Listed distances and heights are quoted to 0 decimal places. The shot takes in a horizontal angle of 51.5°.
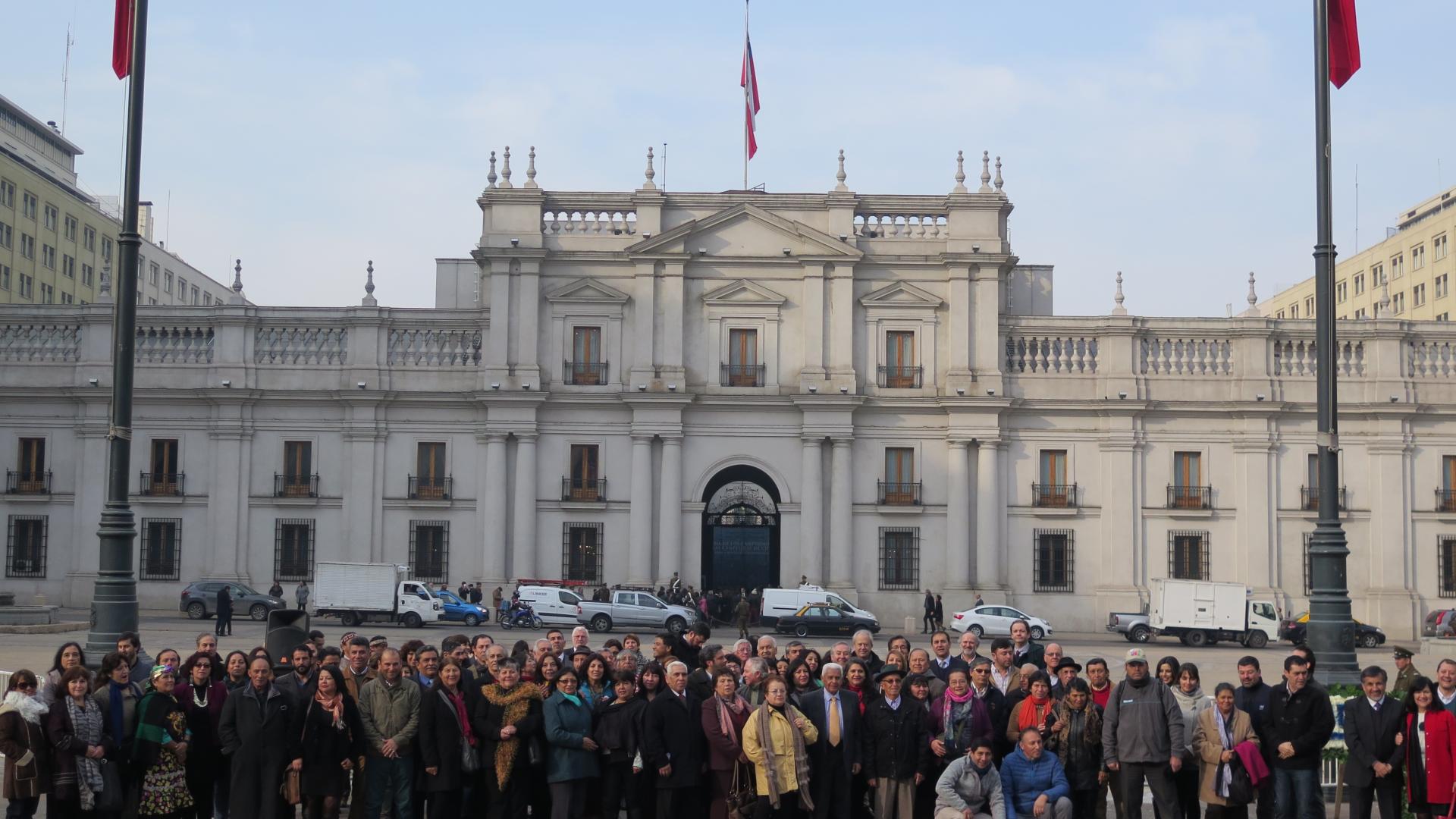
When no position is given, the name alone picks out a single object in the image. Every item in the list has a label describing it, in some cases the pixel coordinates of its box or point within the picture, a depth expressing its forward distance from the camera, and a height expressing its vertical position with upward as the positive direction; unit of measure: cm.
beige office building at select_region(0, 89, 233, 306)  7300 +1456
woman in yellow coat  1270 -197
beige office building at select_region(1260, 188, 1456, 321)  8031 +1415
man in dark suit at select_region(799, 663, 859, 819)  1318 -200
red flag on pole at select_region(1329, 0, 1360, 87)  1861 +584
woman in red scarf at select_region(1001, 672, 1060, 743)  1332 -172
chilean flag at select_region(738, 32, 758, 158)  4988 +1391
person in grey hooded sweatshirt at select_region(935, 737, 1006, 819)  1233 -223
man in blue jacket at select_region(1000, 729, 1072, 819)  1255 -222
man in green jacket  1284 -187
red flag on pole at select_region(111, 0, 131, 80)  1978 +606
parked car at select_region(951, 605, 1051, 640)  4256 -293
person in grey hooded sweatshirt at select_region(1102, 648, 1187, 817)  1309 -188
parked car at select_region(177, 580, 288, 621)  4472 -277
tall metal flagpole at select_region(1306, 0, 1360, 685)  1697 +29
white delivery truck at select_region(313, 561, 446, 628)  4272 -236
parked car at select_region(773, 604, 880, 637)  4253 -299
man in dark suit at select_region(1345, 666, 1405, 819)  1348 -202
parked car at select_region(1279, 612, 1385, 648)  4334 -327
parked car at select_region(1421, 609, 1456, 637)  4266 -292
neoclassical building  4688 +268
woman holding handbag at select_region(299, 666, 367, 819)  1244 -191
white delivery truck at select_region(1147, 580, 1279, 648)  4262 -272
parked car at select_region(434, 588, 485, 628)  4353 -286
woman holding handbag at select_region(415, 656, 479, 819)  1292 -201
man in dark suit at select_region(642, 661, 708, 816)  1302 -195
